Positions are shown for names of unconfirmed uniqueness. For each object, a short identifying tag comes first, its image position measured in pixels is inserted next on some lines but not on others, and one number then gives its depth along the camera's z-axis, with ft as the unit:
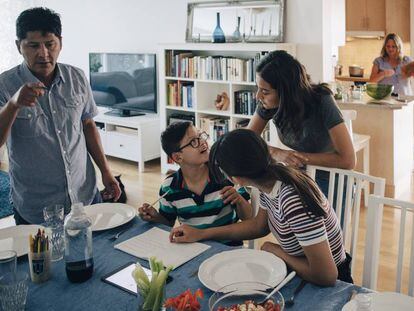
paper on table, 5.20
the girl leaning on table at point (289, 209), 4.58
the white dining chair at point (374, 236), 5.30
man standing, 6.38
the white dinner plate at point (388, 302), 4.07
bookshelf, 15.11
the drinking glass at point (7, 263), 4.51
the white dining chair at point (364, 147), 13.05
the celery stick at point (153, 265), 4.27
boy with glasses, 6.30
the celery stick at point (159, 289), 4.06
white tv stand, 17.84
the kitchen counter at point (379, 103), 13.37
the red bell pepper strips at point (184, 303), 4.03
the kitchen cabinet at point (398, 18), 21.02
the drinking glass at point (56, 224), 5.34
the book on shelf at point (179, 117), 17.20
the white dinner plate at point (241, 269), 4.68
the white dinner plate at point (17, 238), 5.60
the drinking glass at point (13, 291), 4.22
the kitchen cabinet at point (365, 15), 21.93
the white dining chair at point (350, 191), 5.78
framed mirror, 14.61
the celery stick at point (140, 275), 4.13
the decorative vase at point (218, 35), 15.51
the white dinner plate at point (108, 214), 6.08
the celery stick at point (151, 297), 4.07
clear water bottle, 4.81
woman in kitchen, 16.72
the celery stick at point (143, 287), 4.08
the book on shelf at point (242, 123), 15.61
